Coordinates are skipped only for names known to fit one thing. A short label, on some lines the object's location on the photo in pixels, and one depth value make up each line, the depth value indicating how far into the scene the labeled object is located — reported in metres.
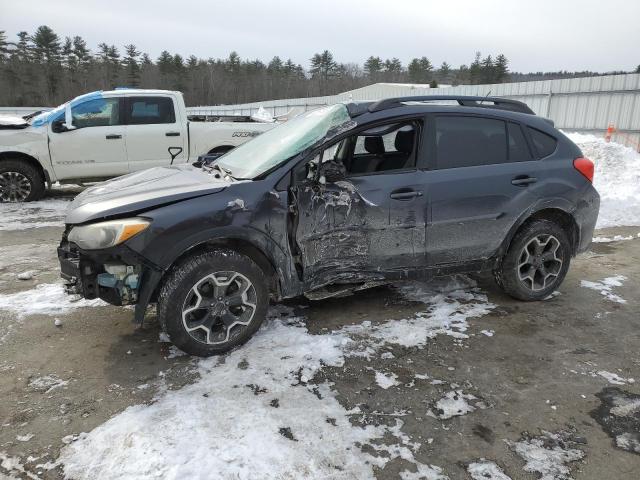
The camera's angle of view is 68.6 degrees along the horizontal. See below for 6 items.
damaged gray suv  3.07
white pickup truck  8.12
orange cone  12.62
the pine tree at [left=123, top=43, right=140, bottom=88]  68.94
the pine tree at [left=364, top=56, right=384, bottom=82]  89.24
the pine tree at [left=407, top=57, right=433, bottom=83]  83.85
